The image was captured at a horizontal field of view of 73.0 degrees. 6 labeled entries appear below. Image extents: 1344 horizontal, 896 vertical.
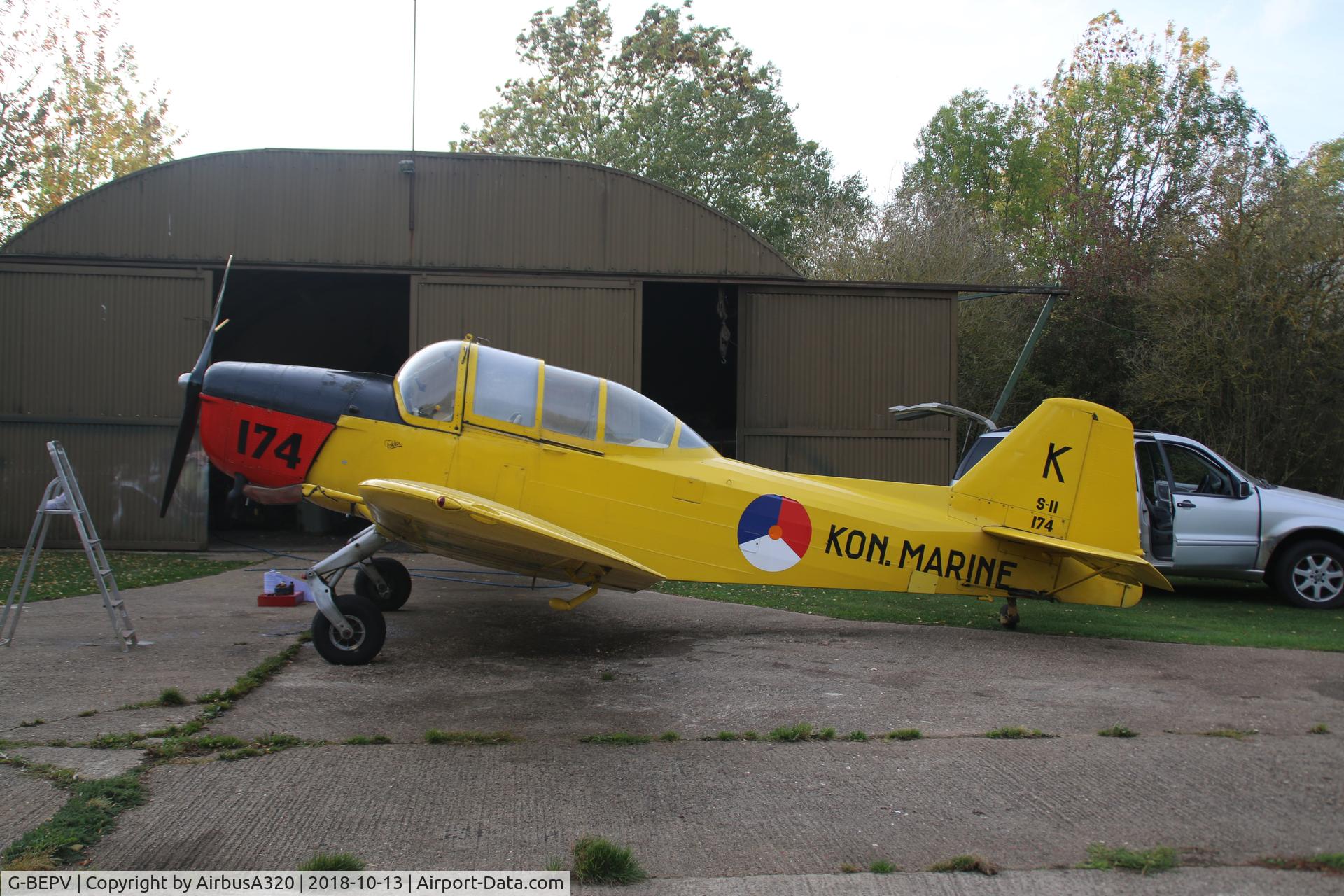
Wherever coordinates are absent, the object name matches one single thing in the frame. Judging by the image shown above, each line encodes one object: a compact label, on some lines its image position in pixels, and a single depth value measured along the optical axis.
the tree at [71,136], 23.39
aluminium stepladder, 6.71
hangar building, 14.03
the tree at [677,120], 39.44
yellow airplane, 6.93
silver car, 10.61
